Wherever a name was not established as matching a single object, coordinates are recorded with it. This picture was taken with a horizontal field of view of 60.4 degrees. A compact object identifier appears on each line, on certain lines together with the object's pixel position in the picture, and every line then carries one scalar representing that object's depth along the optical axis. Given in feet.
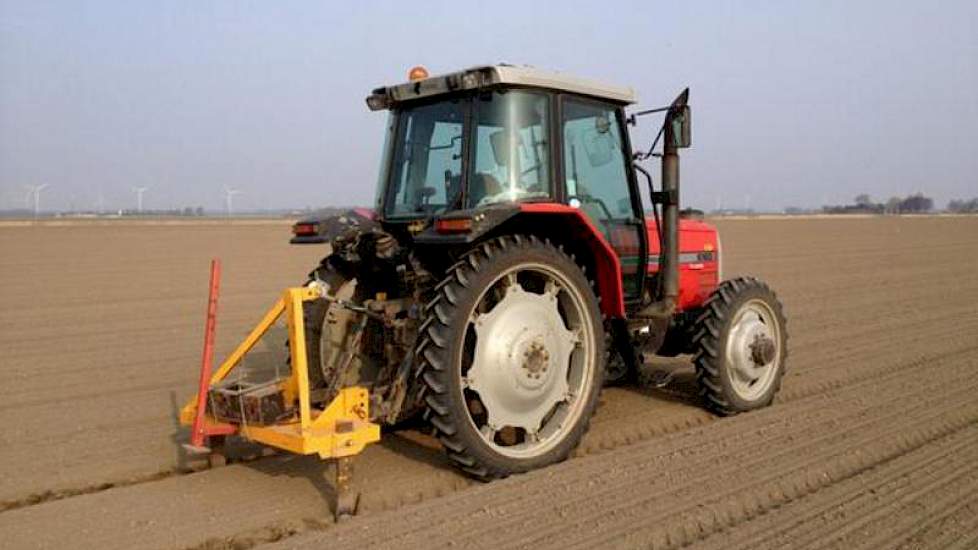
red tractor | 14.44
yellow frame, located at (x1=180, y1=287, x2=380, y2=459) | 12.97
